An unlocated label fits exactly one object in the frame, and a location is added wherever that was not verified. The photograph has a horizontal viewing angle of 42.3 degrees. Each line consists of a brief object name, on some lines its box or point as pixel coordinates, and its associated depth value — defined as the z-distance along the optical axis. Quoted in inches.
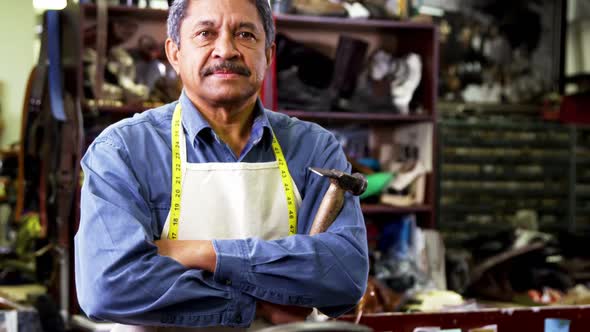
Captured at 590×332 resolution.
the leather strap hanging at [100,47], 166.2
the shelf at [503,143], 216.7
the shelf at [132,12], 169.5
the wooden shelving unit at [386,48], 181.9
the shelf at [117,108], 166.2
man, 65.8
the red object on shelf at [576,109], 226.1
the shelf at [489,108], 249.3
